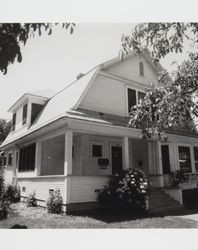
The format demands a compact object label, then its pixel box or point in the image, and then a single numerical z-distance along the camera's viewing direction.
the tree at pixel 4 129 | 26.98
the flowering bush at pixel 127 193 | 8.80
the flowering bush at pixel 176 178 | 11.81
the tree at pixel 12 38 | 4.43
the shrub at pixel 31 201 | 10.87
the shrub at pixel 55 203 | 8.68
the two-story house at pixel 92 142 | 9.27
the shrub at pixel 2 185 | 12.56
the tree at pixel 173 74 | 6.31
